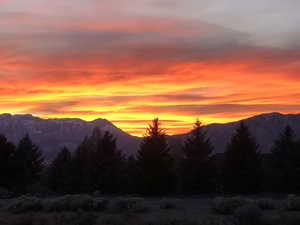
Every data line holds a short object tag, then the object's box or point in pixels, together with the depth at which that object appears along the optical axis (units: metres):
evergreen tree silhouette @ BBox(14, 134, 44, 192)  54.22
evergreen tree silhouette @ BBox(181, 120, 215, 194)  44.84
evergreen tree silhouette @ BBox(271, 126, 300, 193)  47.69
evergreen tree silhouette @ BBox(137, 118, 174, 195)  43.84
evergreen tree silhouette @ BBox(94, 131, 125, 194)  49.16
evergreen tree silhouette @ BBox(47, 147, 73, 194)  60.19
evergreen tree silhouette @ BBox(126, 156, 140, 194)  45.05
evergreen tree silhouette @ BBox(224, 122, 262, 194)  44.31
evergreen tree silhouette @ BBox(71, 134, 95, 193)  50.56
